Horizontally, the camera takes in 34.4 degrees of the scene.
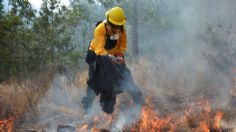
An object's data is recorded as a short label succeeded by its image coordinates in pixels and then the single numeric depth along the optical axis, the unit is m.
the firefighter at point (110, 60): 6.35
